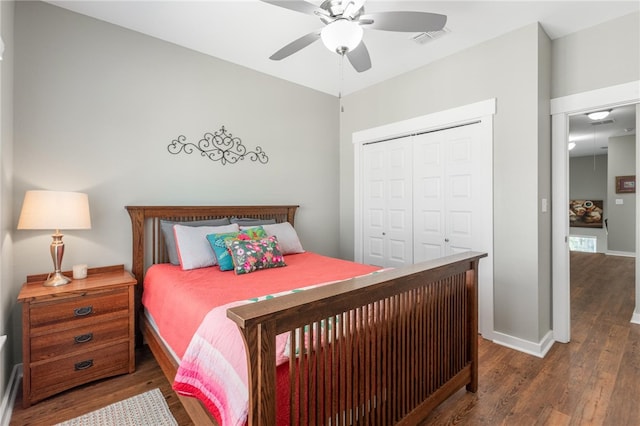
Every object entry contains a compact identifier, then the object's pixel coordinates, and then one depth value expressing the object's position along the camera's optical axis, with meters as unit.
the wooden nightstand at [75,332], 1.92
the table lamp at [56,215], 2.01
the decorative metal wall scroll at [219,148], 2.96
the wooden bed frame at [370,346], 1.04
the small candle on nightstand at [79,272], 2.31
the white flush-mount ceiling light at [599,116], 4.26
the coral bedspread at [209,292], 1.42
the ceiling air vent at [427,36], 2.70
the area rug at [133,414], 1.78
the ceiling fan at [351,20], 1.79
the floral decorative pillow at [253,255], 2.41
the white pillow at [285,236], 3.11
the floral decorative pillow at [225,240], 2.48
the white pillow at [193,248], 2.49
